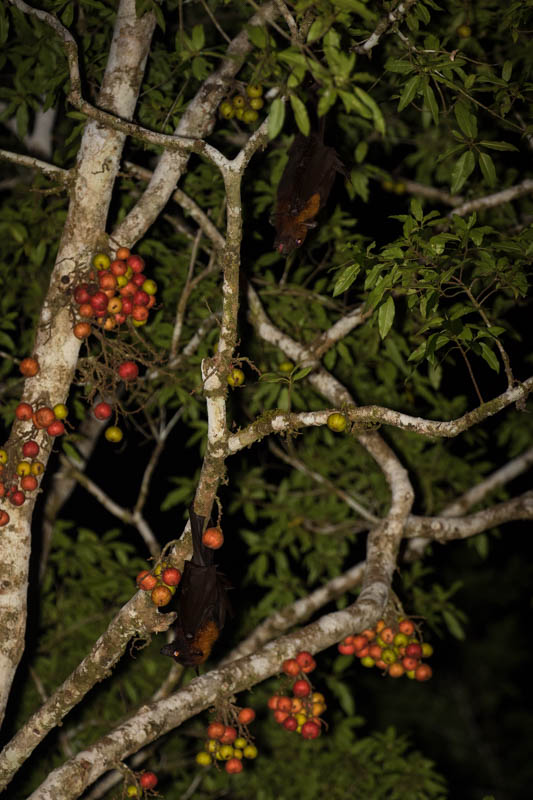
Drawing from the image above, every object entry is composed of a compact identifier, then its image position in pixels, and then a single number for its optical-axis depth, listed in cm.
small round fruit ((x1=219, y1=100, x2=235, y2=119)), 706
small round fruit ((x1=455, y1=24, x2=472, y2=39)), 826
